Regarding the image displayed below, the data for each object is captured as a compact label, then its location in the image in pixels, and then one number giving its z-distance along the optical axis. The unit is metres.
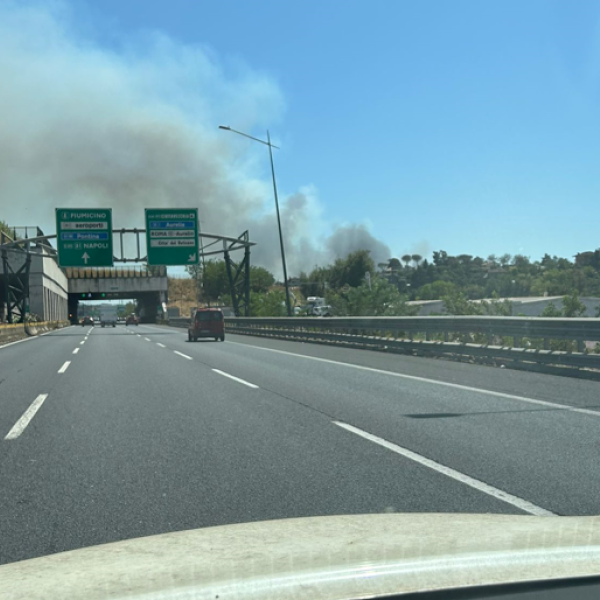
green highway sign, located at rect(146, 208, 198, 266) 40.16
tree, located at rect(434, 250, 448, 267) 169.12
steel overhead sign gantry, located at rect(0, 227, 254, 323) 44.56
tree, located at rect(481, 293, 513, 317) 24.98
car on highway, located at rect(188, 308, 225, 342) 33.88
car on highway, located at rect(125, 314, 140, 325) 86.16
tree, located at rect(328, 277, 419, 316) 38.76
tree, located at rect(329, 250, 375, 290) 103.69
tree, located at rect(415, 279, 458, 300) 109.04
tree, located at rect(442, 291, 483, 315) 27.89
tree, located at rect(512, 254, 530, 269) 121.44
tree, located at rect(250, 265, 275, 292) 151.88
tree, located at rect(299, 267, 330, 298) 120.86
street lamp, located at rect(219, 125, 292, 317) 34.12
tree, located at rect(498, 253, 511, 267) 164.91
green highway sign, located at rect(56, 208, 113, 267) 39.25
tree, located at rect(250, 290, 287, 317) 66.56
